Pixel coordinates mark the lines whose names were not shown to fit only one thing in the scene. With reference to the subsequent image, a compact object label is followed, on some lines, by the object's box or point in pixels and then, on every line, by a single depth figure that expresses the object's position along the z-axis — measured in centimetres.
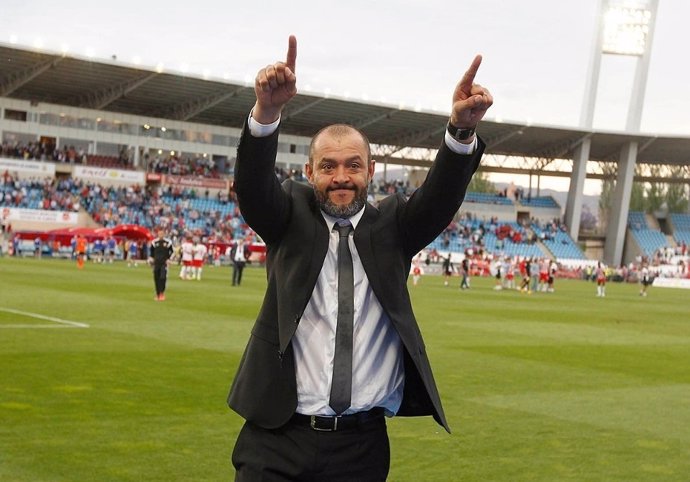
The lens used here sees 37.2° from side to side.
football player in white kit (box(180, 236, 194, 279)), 3825
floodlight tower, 7731
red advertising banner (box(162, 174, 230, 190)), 6994
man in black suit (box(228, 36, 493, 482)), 399
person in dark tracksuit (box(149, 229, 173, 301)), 2567
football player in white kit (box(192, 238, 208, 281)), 3909
